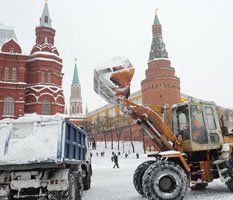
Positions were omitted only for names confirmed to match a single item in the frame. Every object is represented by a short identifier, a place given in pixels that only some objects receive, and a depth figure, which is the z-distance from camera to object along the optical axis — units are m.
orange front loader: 5.32
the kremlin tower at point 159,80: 47.31
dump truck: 4.35
